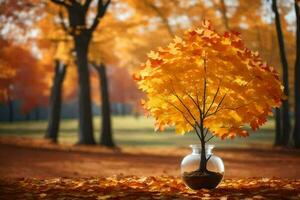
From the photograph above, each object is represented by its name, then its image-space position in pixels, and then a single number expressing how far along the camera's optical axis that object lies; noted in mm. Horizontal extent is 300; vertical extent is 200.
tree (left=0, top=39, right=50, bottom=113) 29964
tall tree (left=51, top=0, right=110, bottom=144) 23641
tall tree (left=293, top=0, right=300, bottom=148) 22203
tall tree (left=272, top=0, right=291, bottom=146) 22797
